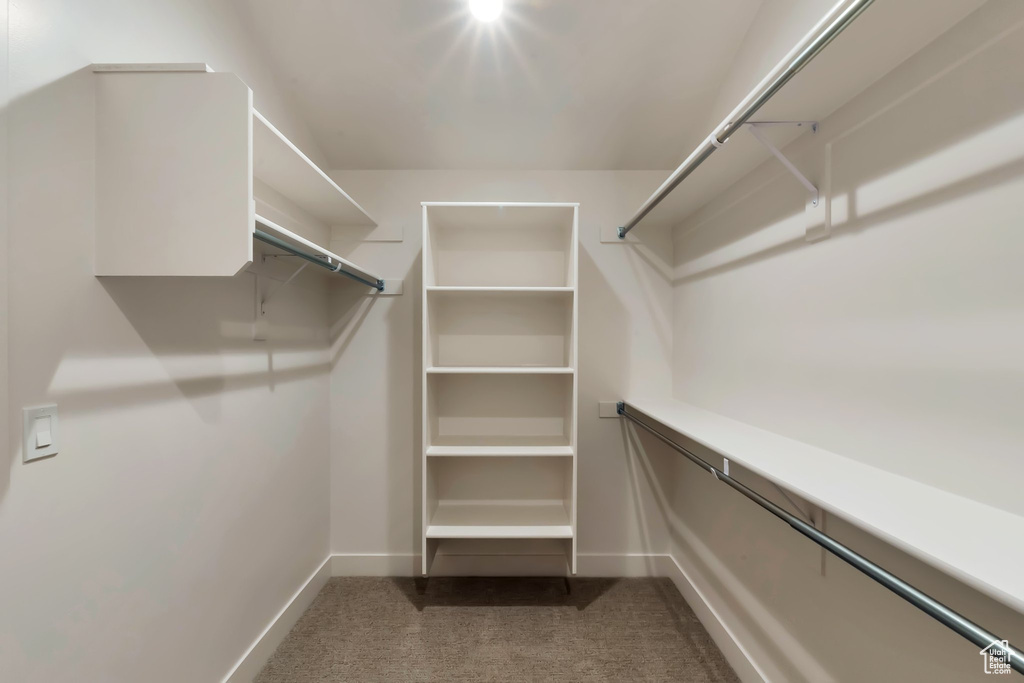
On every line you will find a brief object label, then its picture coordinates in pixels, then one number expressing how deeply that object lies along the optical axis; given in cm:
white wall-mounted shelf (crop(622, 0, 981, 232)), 90
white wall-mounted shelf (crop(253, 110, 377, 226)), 134
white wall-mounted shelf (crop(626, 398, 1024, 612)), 61
